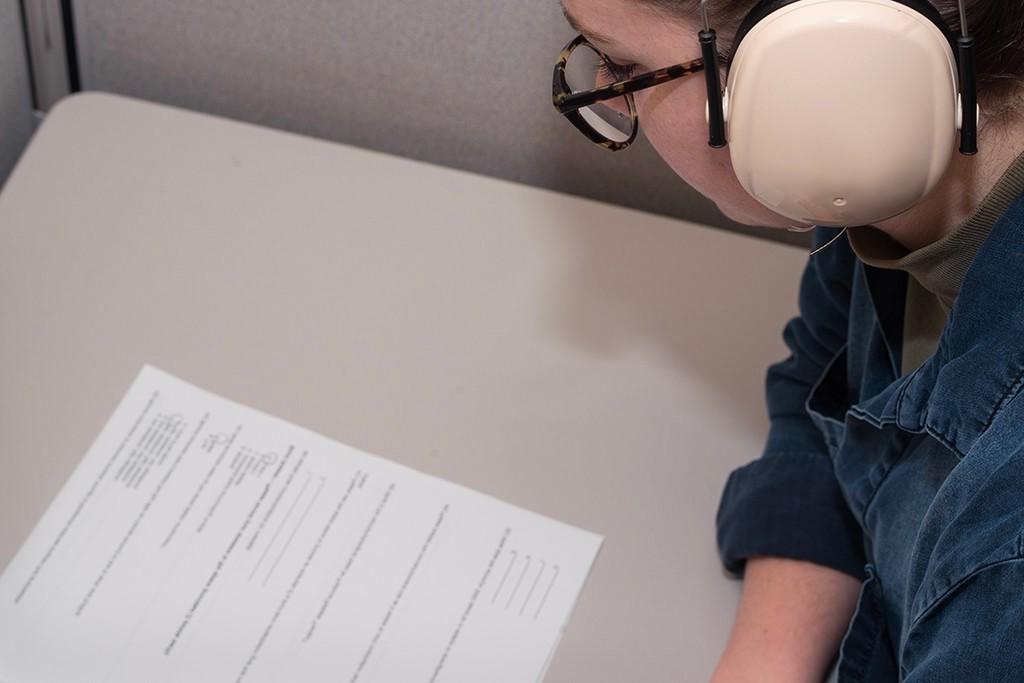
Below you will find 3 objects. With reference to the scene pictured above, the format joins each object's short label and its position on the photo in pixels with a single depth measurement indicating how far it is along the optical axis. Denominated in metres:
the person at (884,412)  0.55
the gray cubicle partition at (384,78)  0.99
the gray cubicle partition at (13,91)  1.03
